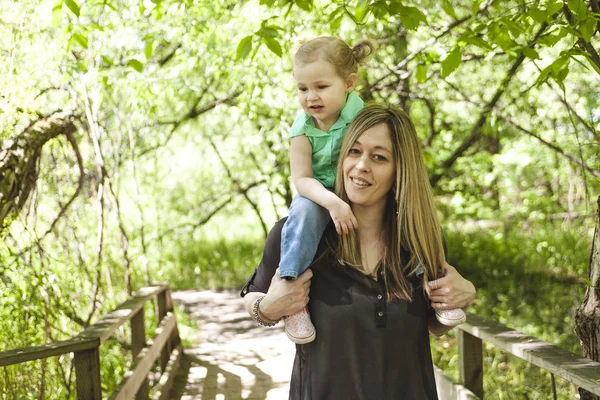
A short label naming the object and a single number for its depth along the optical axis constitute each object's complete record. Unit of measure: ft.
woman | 6.66
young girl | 7.14
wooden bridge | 9.05
